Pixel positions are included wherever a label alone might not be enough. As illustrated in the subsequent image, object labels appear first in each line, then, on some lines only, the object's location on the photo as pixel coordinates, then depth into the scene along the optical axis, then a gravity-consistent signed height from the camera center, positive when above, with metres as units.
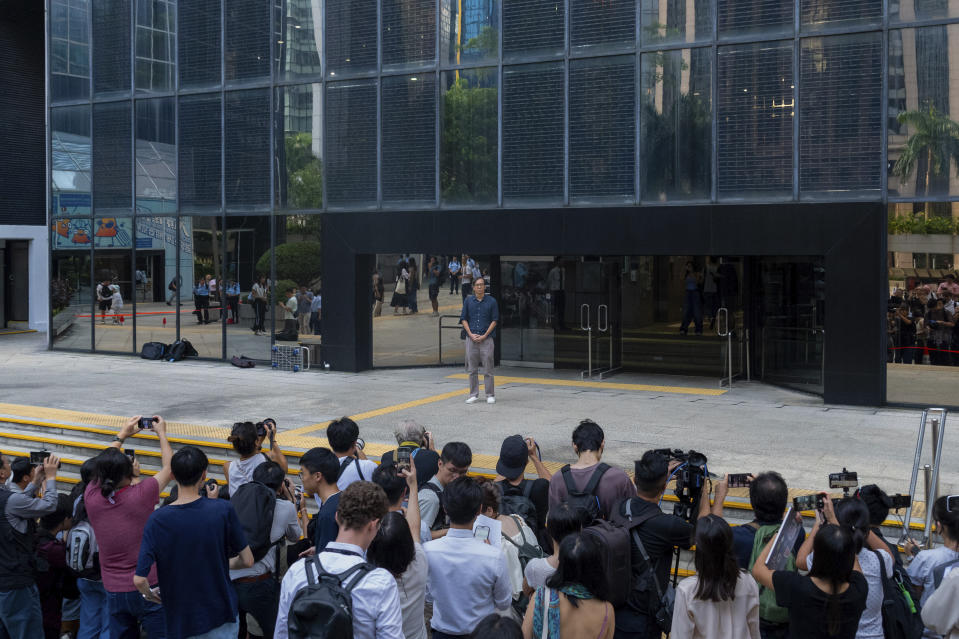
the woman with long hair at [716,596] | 4.16 -1.31
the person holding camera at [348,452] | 6.00 -1.02
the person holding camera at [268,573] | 5.71 -1.64
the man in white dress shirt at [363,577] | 3.84 -1.13
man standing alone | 13.70 -0.43
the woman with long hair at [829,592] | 4.16 -1.30
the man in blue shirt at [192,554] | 4.91 -1.32
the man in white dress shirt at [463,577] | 4.40 -1.28
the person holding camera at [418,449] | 6.27 -1.03
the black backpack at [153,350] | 19.45 -1.04
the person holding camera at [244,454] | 6.27 -1.04
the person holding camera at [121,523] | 5.49 -1.29
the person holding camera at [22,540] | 5.96 -1.51
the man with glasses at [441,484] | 5.64 -1.14
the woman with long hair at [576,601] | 3.88 -1.24
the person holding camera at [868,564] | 4.51 -1.27
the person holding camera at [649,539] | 4.63 -1.23
